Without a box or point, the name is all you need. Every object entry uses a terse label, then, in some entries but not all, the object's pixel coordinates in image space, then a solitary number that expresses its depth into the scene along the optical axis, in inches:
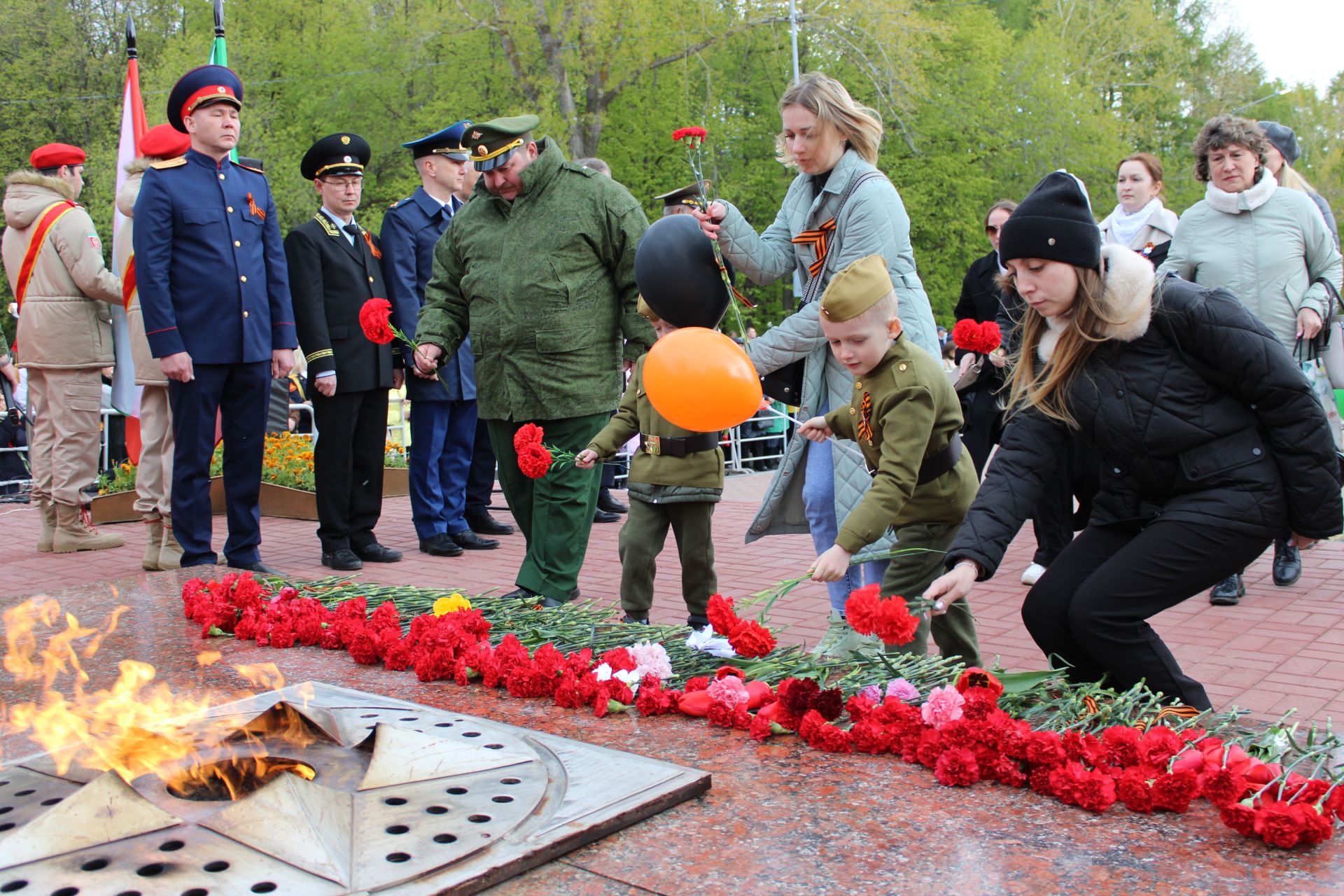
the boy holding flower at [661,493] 191.3
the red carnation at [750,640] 116.3
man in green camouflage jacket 196.5
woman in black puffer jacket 119.6
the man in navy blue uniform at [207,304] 233.8
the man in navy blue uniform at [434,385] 290.0
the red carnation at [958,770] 97.6
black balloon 158.7
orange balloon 125.7
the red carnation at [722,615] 118.4
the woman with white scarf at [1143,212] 265.3
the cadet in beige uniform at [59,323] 294.2
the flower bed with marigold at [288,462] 369.1
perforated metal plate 79.2
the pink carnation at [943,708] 106.4
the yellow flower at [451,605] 157.9
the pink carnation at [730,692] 116.4
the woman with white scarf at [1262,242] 230.4
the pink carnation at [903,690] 117.6
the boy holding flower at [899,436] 134.5
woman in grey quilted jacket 162.6
